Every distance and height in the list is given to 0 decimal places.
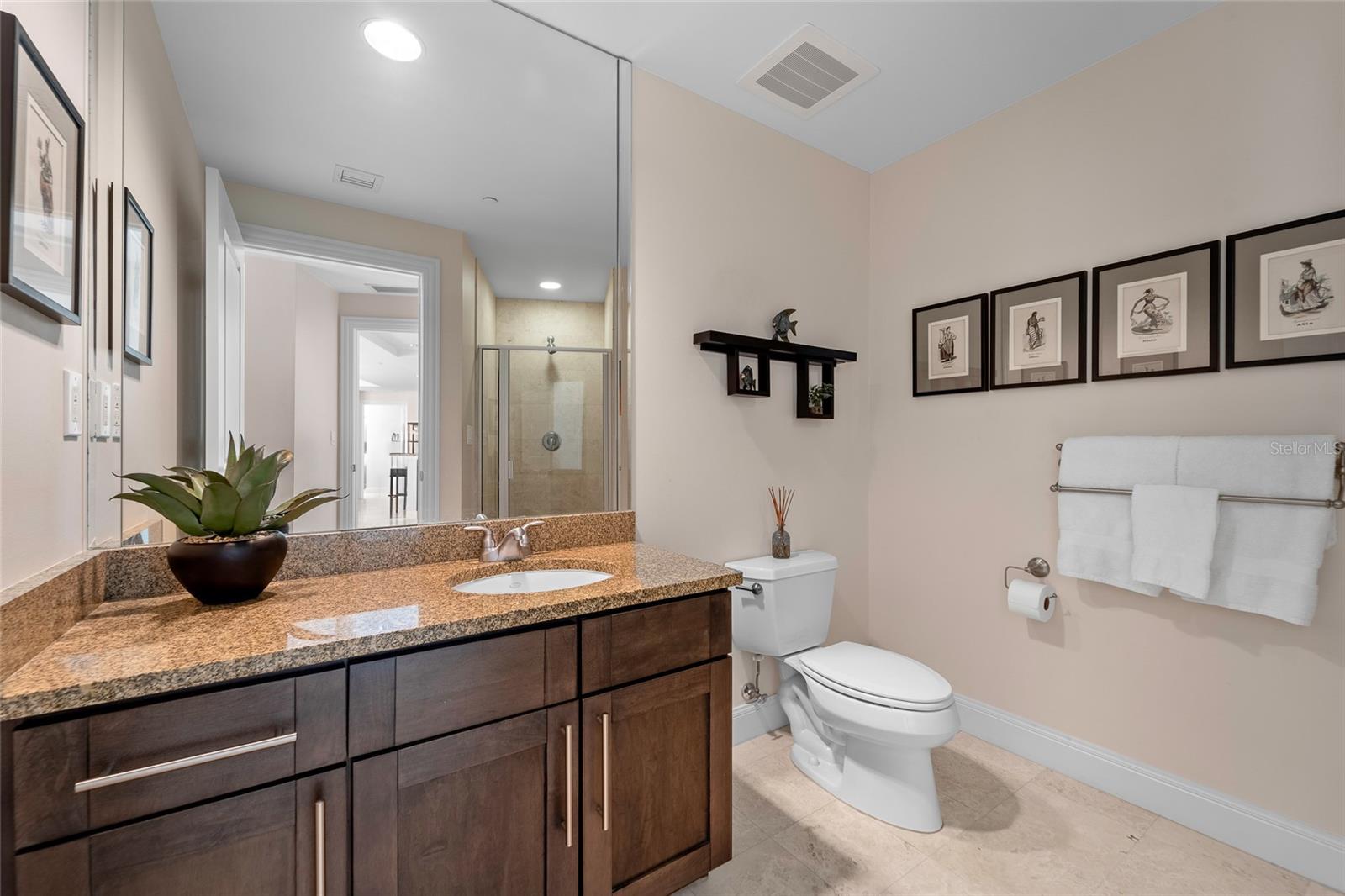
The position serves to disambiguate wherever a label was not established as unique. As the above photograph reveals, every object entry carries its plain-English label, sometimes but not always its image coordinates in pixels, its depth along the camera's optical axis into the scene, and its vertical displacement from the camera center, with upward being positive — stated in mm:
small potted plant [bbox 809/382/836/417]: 2490 +227
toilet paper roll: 2031 -544
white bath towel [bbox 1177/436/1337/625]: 1516 -205
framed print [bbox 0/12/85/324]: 816 +419
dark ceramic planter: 1103 -241
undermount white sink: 1534 -376
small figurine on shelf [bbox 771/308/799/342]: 2332 +498
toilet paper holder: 2119 -448
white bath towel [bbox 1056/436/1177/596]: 1812 -183
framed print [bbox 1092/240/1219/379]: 1752 +437
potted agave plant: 1103 -164
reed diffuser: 2295 -288
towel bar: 1499 -136
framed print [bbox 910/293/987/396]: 2336 +430
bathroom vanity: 788 -509
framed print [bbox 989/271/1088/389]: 2055 +438
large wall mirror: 1295 +509
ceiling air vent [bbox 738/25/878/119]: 1896 +1332
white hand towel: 1659 -264
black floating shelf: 2131 +378
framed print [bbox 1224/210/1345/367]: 1539 +442
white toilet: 1705 -788
